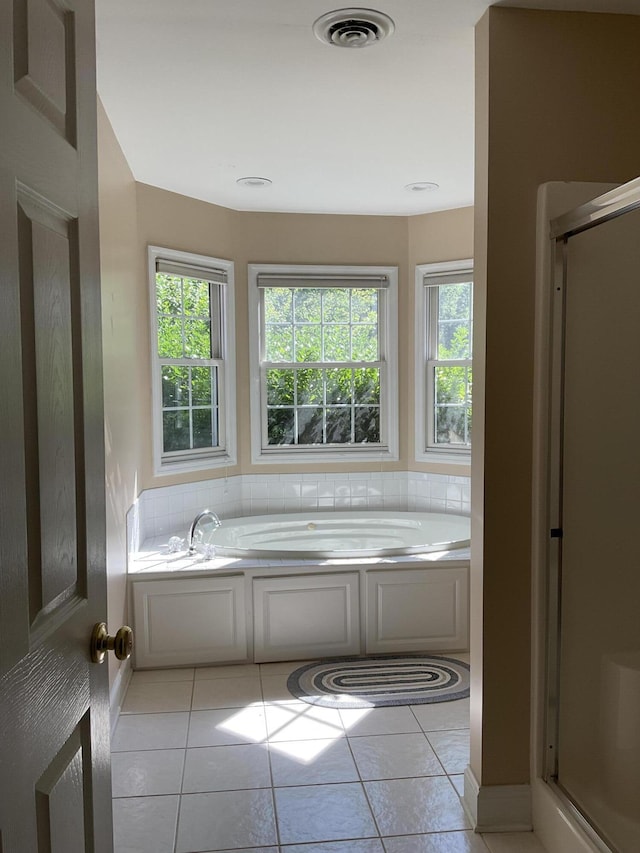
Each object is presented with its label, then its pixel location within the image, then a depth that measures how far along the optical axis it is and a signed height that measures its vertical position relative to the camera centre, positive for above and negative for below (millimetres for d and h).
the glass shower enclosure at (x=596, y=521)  2002 -388
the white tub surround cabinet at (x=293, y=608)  3727 -1133
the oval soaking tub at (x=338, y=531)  4562 -904
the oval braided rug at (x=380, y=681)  3365 -1418
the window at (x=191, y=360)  4449 +212
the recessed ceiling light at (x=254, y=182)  4203 +1230
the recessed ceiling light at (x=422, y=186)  4289 +1232
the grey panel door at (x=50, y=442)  1005 -78
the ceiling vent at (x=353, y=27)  2316 +1201
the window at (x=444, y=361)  4953 +213
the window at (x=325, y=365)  5047 +192
